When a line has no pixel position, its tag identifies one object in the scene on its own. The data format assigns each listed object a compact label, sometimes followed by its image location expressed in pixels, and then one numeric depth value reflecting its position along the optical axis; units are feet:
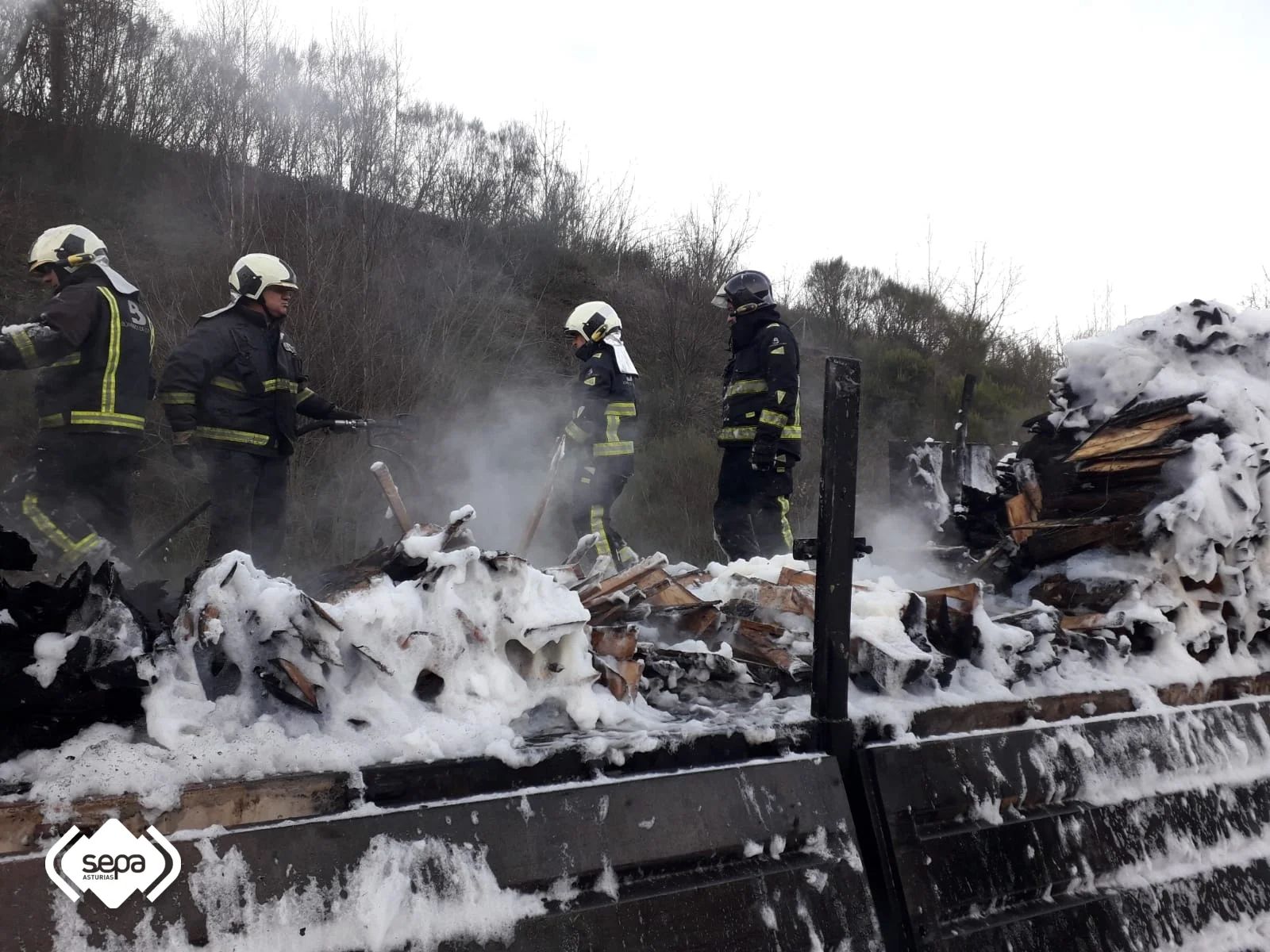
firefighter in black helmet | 20.07
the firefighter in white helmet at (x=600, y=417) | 23.79
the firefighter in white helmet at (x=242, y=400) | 17.07
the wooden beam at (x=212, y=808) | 4.19
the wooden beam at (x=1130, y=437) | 10.30
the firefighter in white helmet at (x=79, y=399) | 16.49
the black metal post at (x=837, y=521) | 6.22
